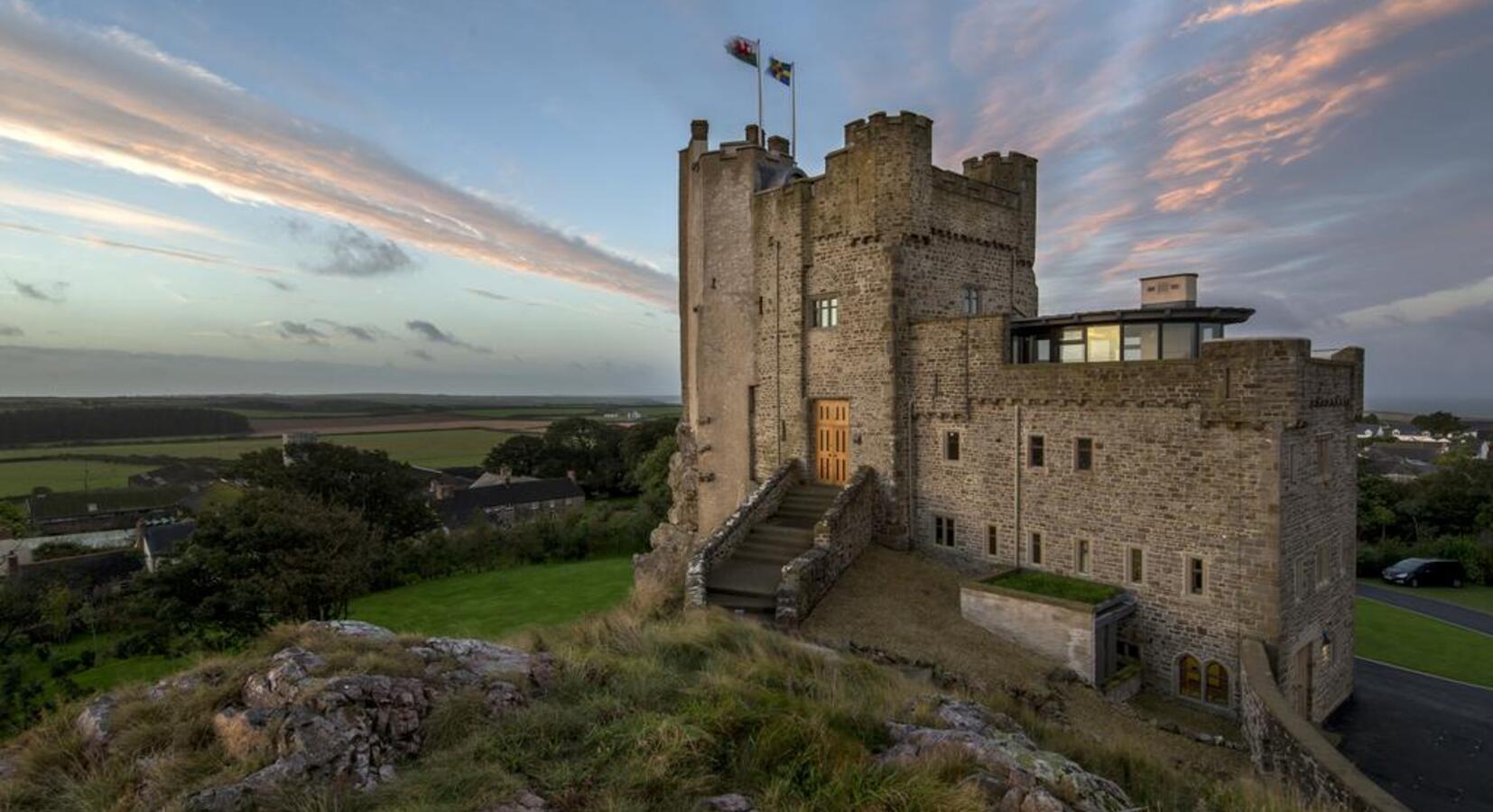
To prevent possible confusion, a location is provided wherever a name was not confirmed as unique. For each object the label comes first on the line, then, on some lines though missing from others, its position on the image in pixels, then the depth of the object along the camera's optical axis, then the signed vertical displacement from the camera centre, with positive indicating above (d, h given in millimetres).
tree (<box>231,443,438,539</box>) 41656 -5756
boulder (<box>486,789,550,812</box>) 5938 -3612
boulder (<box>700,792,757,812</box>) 6266 -3820
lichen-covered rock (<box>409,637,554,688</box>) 8586 -3533
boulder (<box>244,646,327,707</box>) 7105 -3068
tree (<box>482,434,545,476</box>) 86562 -8804
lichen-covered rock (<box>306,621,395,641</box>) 9328 -3353
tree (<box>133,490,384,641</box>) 21922 -6031
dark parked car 34188 -9829
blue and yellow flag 23875 +10799
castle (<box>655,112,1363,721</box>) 15109 -1128
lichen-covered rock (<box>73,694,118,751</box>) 6930 -3458
